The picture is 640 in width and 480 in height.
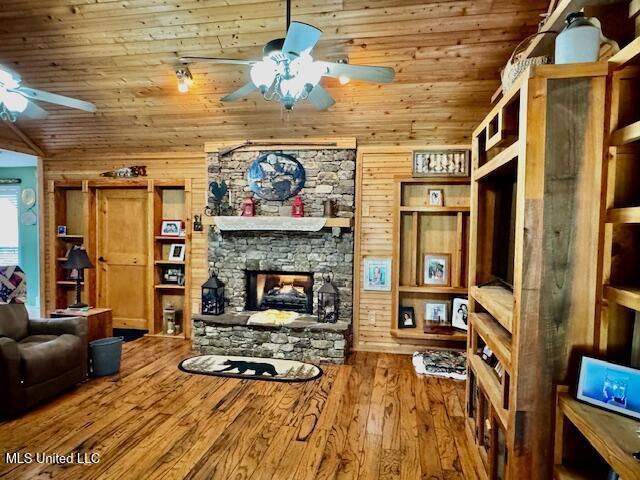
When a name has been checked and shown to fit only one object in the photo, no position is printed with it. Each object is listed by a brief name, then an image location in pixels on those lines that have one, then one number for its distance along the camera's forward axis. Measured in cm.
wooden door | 558
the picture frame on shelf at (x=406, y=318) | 466
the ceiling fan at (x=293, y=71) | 223
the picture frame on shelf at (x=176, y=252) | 541
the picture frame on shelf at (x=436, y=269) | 462
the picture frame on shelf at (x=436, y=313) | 464
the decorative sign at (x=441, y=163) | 442
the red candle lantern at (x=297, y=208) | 466
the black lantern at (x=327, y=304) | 450
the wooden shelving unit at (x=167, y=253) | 525
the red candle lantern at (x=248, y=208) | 477
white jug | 155
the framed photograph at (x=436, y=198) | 457
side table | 391
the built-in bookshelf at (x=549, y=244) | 153
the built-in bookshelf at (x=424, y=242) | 447
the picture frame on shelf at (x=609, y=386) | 133
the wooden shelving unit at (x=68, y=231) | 559
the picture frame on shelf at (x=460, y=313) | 447
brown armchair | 289
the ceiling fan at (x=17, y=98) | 290
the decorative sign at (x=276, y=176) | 475
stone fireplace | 437
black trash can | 377
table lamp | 402
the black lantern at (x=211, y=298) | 468
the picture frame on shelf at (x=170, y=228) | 542
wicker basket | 180
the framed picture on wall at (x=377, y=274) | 469
